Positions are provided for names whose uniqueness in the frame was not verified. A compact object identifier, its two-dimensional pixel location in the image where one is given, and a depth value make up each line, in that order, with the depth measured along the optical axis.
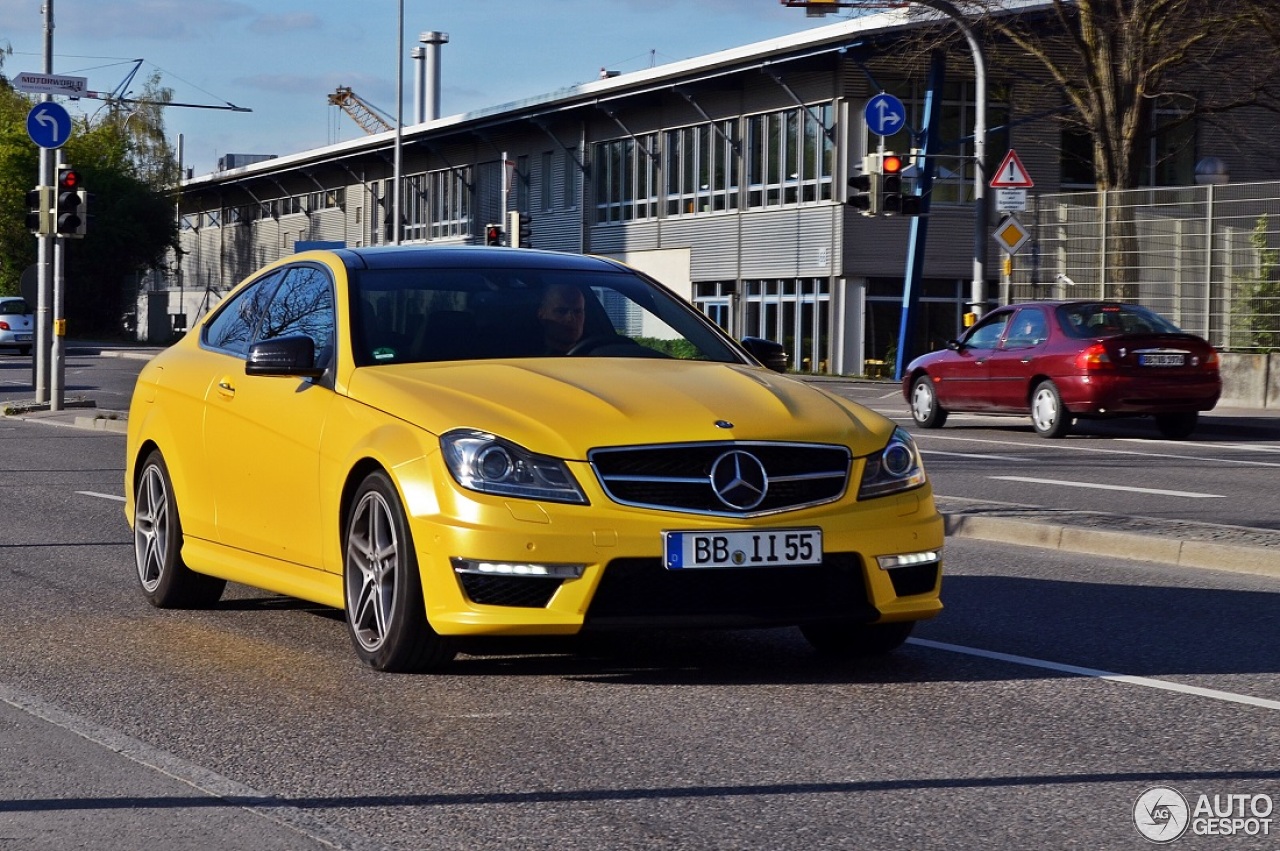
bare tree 32.38
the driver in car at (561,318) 7.53
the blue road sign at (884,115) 34.66
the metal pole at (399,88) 58.47
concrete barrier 26.58
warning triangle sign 27.12
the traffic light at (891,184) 29.38
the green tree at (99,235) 81.25
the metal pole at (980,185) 29.44
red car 21.39
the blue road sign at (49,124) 25.73
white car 58.50
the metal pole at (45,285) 26.78
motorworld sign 25.45
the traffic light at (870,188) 29.44
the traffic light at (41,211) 26.08
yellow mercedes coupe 6.28
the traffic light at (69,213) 26.27
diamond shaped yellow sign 28.39
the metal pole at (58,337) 26.27
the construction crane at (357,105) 129.75
